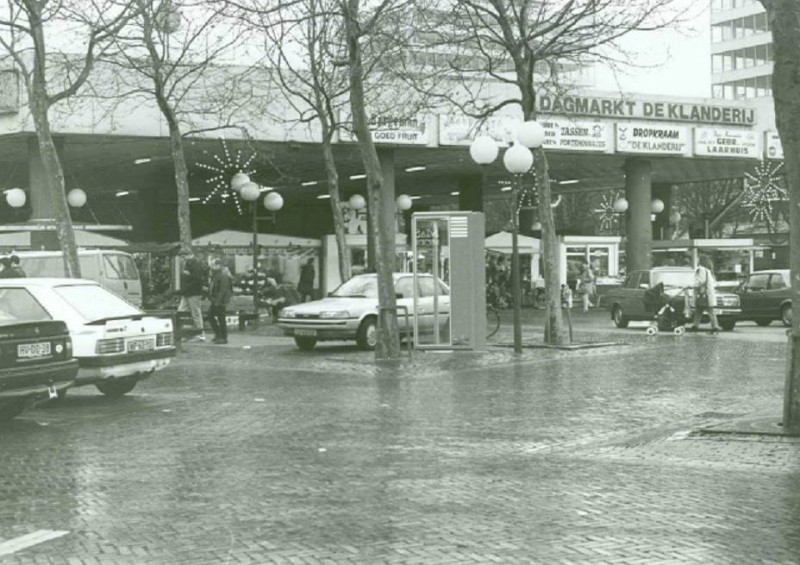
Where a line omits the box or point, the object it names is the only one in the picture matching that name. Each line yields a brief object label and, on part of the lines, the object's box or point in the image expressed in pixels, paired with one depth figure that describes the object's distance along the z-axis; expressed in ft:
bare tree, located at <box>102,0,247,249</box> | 91.45
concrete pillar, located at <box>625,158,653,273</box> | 134.62
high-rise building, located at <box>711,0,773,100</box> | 346.13
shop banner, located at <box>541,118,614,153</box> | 122.31
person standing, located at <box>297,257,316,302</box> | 130.11
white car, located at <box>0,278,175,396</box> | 47.85
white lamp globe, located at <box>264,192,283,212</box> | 118.98
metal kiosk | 70.44
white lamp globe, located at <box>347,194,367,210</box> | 140.36
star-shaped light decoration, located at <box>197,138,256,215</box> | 126.21
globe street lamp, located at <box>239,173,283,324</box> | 103.45
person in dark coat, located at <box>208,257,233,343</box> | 83.71
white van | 95.81
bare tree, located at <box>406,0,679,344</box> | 77.82
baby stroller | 93.40
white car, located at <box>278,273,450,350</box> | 76.89
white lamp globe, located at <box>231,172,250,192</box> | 104.73
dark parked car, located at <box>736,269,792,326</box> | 105.09
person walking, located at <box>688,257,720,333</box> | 90.87
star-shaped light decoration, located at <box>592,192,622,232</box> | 225.87
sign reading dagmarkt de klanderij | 119.85
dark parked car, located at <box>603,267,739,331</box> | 96.43
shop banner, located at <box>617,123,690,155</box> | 127.24
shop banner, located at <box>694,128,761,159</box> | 131.95
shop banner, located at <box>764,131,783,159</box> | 137.08
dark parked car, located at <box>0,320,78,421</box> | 41.06
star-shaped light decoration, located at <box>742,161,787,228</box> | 169.58
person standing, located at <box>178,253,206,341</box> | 87.04
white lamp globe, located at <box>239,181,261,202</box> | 103.30
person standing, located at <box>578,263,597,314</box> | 145.89
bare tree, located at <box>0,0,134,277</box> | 73.77
